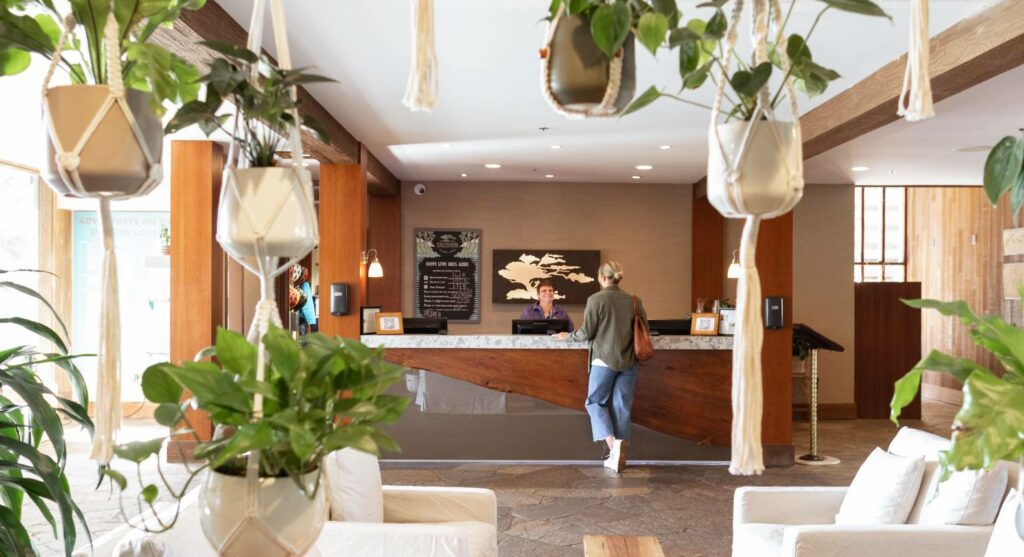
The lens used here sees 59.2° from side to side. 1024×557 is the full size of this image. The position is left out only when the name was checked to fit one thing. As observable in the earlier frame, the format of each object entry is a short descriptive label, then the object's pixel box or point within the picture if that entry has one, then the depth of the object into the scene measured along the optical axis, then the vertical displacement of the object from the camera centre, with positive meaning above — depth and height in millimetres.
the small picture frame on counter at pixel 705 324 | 7441 -354
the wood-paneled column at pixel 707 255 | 10836 +321
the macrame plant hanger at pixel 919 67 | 985 +237
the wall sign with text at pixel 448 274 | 11023 +74
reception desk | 7273 -731
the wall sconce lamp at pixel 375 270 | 8805 +95
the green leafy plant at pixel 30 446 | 1634 -320
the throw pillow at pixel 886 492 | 3547 -836
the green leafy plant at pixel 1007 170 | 1629 +207
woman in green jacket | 6863 -616
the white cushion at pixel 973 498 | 3270 -781
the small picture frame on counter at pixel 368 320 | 7883 -357
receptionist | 8453 -267
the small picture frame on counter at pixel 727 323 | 7541 -352
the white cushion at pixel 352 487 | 3562 -826
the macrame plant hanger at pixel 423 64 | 983 +238
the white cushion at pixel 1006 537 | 2355 -701
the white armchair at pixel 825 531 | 3223 -956
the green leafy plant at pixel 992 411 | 965 -138
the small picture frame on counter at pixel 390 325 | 7539 -378
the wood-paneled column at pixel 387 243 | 10945 +447
